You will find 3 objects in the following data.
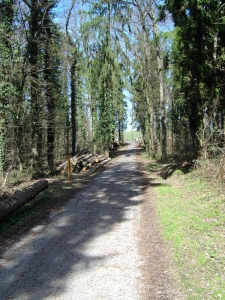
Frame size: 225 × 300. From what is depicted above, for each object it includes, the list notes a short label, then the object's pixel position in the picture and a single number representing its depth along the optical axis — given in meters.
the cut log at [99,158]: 19.61
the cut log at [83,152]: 19.00
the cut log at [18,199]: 6.11
